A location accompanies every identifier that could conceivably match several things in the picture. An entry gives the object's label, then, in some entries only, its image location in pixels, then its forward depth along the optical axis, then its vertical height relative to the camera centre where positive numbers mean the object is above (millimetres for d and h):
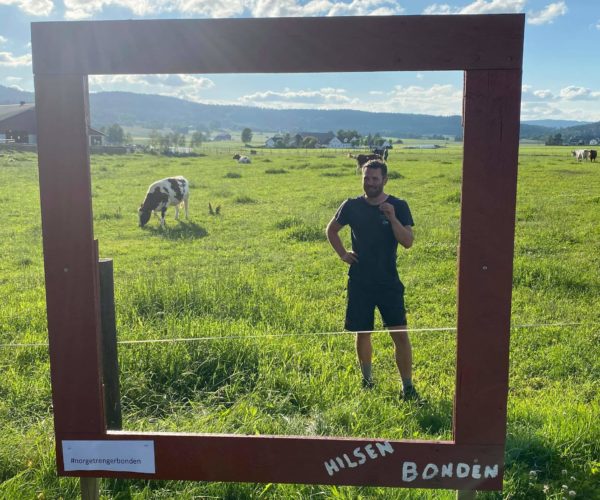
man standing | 3938 -726
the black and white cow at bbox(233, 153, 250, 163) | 28938 +69
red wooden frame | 2189 -166
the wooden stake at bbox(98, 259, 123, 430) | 2967 -924
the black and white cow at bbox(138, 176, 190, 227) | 13234 -818
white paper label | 2500 -1209
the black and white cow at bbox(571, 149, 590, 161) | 40250 +409
